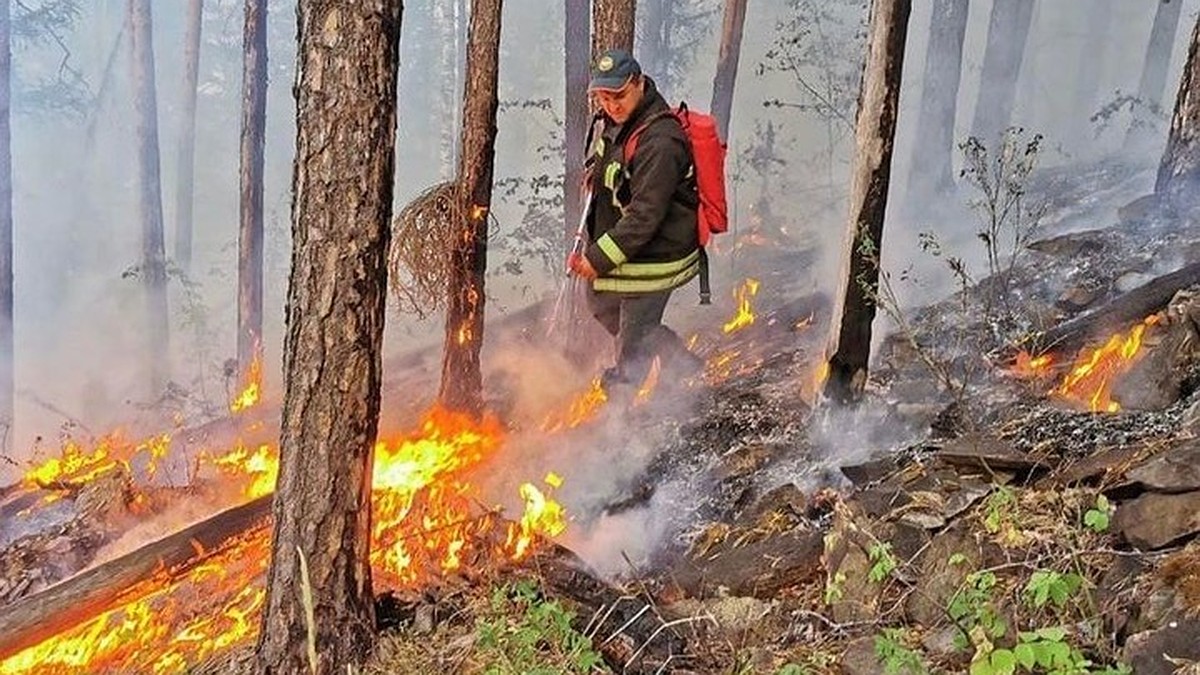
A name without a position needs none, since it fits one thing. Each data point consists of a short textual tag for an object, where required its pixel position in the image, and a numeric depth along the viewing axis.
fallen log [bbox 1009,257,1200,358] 5.59
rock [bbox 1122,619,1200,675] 2.35
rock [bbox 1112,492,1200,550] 2.95
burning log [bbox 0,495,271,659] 4.06
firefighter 5.50
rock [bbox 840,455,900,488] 4.54
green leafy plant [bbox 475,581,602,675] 3.35
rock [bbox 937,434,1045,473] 3.79
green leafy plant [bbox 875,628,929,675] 2.66
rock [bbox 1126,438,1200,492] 3.06
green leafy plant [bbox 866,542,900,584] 3.10
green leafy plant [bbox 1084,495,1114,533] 2.99
